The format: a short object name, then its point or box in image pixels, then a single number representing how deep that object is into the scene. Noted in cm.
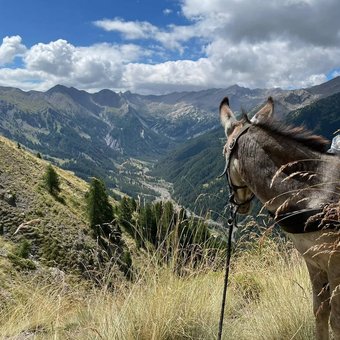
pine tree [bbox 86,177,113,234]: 5678
